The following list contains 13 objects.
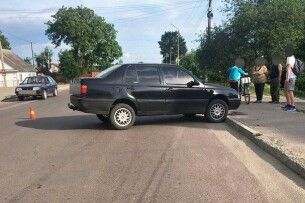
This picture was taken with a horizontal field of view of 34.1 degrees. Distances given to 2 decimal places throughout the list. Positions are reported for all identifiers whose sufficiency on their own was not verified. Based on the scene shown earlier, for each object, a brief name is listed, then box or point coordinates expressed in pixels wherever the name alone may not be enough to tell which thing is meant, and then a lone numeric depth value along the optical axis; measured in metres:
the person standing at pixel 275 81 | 18.12
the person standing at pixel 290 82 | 14.65
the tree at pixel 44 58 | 108.59
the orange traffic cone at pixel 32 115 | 15.76
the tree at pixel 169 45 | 142.75
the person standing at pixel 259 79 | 19.23
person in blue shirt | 18.78
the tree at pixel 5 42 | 123.22
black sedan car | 12.33
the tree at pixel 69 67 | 92.38
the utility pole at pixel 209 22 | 38.17
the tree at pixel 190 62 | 59.15
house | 82.89
